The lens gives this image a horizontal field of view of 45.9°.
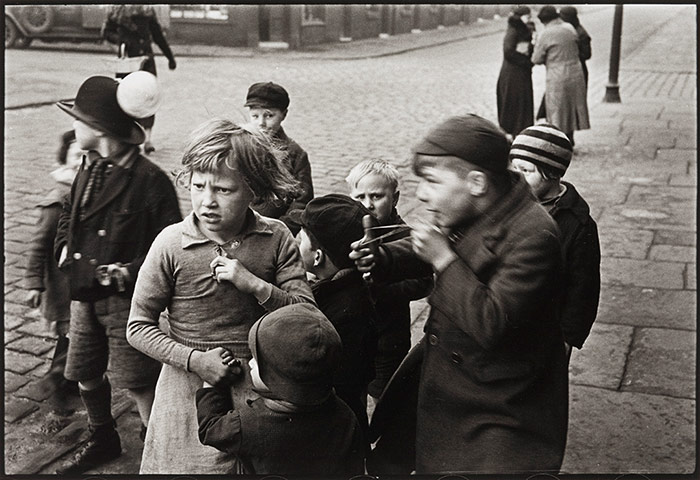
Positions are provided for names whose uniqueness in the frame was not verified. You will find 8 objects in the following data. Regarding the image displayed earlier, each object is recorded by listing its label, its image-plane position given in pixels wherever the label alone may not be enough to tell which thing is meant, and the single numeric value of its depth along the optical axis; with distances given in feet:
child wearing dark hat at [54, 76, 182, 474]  9.88
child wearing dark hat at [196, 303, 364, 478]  6.95
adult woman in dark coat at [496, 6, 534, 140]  29.76
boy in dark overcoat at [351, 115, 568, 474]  6.68
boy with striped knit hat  9.68
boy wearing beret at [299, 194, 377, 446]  8.71
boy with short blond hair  10.36
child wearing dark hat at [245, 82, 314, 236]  12.87
